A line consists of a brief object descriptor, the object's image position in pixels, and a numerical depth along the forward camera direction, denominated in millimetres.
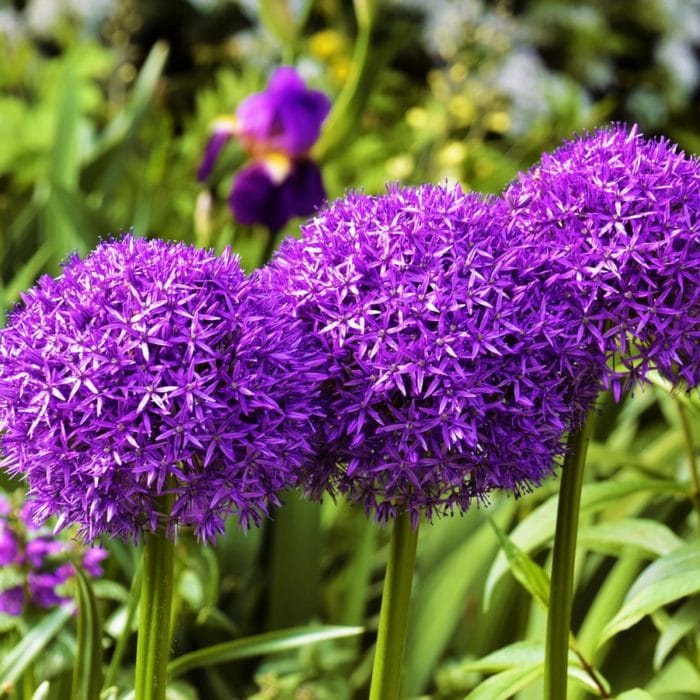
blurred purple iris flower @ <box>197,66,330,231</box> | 1779
